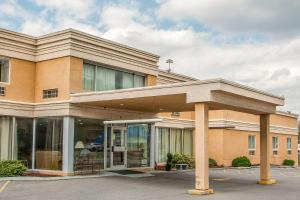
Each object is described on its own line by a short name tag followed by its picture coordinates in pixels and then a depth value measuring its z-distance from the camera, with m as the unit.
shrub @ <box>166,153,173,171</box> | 27.63
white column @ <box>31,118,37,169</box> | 23.02
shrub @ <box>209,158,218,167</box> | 32.83
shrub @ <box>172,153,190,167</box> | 29.33
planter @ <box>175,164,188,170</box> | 29.00
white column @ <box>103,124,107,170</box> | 24.09
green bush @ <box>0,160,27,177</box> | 20.55
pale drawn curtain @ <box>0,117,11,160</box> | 21.97
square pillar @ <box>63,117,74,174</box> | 21.77
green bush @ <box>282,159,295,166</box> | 41.41
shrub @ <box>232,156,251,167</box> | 34.38
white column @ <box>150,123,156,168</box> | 27.30
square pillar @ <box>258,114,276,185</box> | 21.83
